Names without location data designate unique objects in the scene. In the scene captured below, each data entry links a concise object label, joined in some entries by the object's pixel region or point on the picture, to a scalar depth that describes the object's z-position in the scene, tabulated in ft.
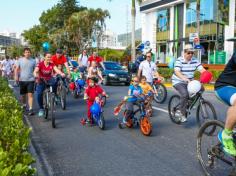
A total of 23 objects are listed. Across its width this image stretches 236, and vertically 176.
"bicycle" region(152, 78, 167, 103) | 47.58
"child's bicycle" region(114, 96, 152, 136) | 28.29
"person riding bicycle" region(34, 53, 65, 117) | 35.99
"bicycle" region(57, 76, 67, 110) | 42.45
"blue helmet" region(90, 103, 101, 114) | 30.86
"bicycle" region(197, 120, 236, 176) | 16.07
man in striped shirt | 30.43
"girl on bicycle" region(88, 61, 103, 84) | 35.78
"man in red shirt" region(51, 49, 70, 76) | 42.45
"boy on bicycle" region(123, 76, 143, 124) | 30.14
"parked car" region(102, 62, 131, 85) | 80.18
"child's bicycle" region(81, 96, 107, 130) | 30.91
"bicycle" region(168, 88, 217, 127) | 28.36
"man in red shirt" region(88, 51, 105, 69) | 56.88
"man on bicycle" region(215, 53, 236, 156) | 15.17
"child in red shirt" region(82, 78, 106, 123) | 32.17
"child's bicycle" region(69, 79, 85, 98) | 53.91
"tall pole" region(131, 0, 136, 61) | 110.85
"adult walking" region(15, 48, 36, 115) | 38.29
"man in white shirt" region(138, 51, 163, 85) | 43.52
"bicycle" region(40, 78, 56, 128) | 32.21
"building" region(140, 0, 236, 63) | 128.06
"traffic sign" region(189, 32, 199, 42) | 81.17
